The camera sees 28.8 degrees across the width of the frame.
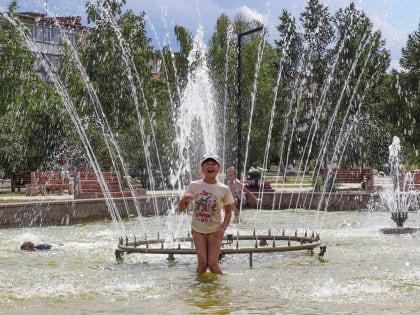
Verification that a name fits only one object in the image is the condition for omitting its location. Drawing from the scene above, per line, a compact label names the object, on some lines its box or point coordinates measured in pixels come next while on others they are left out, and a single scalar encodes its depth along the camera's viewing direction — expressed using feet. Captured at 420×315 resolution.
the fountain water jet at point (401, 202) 51.16
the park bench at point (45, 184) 98.53
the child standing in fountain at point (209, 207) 28.86
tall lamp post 80.07
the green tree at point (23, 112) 124.67
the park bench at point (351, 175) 125.68
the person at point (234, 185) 55.47
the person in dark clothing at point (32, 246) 41.32
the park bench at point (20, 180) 121.70
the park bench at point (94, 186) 81.05
